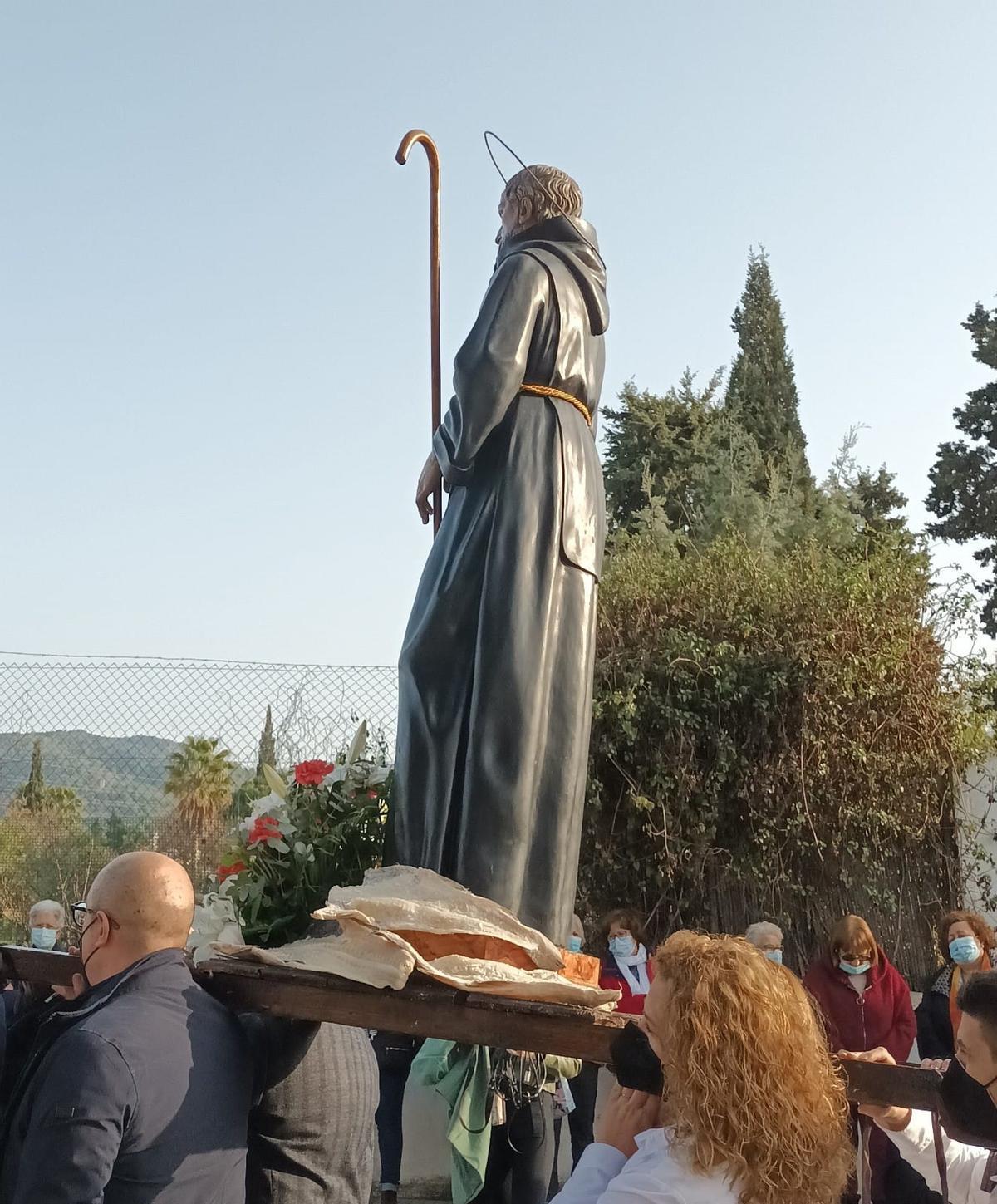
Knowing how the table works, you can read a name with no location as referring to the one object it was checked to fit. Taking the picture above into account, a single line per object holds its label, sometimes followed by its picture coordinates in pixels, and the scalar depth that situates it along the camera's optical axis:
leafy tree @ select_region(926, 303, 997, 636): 22.45
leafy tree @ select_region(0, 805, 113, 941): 7.07
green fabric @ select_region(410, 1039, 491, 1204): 3.00
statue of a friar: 3.13
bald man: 1.89
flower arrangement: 3.12
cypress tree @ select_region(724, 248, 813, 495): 19.08
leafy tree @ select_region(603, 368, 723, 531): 16.81
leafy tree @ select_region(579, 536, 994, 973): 8.72
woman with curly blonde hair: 1.84
